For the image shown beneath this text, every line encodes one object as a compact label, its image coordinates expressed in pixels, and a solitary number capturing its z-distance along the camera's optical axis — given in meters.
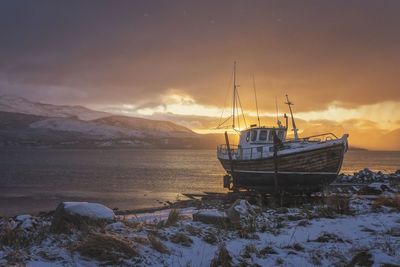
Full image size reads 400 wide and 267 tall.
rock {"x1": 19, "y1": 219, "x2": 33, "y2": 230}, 7.53
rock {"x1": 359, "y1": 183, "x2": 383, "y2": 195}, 16.25
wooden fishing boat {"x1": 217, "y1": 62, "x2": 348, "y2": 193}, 18.59
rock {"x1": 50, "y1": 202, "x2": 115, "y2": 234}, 6.71
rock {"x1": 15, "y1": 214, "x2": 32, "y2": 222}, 9.33
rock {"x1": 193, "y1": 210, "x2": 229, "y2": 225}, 8.23
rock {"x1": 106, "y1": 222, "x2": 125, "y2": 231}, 6.58
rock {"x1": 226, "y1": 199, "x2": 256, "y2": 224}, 8.51
